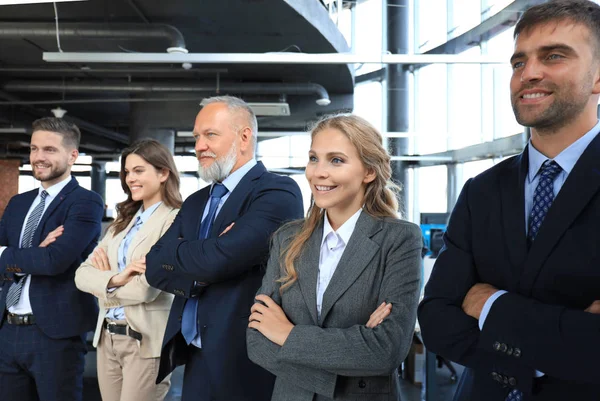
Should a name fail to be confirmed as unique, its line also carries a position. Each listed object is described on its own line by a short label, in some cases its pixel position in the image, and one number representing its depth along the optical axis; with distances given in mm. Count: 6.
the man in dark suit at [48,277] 2656
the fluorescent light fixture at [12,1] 3354
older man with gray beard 1982
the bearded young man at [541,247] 1170
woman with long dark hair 2455
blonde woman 1524
